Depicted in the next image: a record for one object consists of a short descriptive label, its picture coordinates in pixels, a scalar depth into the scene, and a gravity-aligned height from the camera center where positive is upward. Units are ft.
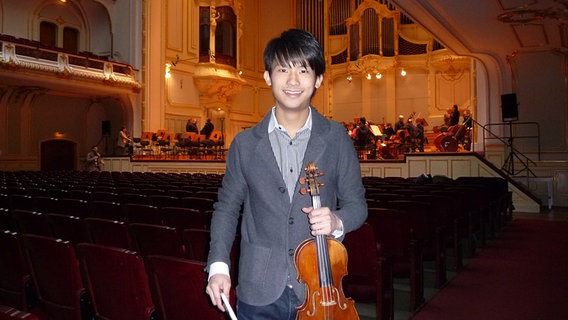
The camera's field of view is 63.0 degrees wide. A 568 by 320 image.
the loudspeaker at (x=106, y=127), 54.85 +4.96
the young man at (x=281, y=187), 4.58 -0.21
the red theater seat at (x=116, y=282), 6.03 -1.53
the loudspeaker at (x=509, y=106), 32.86 +4.24
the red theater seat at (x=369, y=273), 8.84 -2.11
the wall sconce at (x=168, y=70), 54.80 +11.58
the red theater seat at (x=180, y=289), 5.74 -1.55
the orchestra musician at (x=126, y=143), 48.06 +2.76
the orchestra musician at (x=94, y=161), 44.12 +0.77
